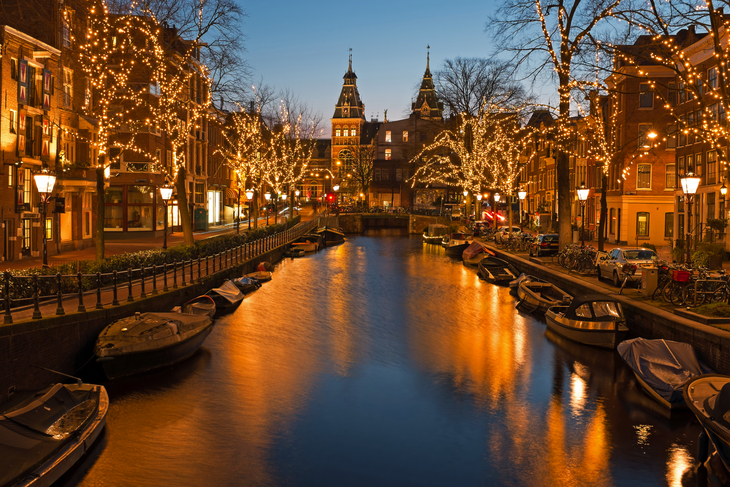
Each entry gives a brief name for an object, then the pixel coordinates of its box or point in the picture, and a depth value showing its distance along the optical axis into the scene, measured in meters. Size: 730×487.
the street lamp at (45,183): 17.91
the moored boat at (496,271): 37.59
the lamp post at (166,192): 30.00
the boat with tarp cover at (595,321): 20.56
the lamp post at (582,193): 34.75
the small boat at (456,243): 56.28
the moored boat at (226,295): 27.52
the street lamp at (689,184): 22.30
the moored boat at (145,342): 16.36
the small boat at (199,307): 22.78
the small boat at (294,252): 54.62
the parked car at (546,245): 40.91
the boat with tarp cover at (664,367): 15.33
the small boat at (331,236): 72.22
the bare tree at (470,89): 64.69
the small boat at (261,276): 37.11
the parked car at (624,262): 25.45
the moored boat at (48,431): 10.55
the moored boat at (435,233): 71.00
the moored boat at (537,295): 27.60
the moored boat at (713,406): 11.34
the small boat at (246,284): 32.65
